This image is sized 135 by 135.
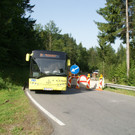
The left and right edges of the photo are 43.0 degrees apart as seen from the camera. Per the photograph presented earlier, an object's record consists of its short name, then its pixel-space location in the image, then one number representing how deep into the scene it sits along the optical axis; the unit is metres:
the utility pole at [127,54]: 21.58
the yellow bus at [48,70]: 11.12
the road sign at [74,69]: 16.12
